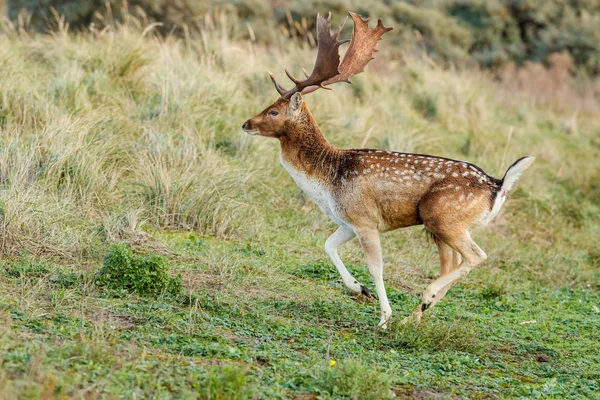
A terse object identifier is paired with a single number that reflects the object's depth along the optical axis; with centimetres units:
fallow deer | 1577
